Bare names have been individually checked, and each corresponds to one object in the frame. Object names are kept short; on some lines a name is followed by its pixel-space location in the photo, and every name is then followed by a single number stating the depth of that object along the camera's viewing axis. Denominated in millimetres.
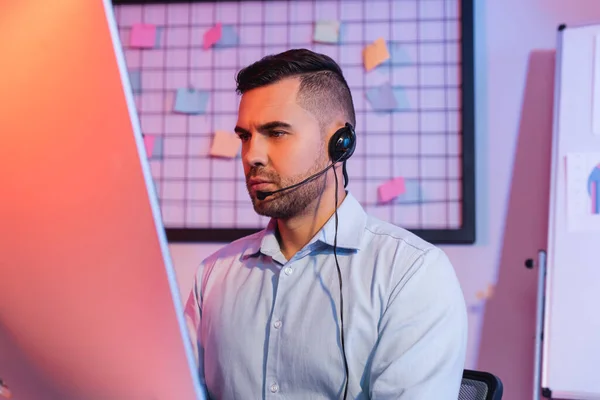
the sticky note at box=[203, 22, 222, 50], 2143
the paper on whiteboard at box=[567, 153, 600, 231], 1747
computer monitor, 424
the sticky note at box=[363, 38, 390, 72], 2030
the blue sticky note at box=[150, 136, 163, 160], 2146
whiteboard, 1687
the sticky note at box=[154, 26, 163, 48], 2182
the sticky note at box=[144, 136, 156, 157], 2143
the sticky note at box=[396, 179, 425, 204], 1990
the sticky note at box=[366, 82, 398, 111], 2014
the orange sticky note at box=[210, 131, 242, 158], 2088
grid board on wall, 1988
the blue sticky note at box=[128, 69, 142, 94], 2182
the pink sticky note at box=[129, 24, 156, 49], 2178
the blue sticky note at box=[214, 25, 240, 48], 2135
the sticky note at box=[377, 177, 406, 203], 1992
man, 1093
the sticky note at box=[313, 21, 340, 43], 2064
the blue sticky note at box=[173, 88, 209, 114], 2133
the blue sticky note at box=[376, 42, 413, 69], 2029
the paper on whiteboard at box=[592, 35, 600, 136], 1771
